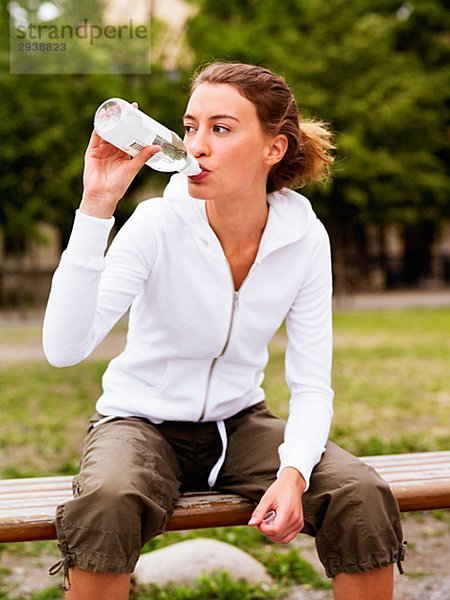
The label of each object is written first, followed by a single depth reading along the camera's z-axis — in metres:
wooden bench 2.61
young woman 2.52
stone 4.00
